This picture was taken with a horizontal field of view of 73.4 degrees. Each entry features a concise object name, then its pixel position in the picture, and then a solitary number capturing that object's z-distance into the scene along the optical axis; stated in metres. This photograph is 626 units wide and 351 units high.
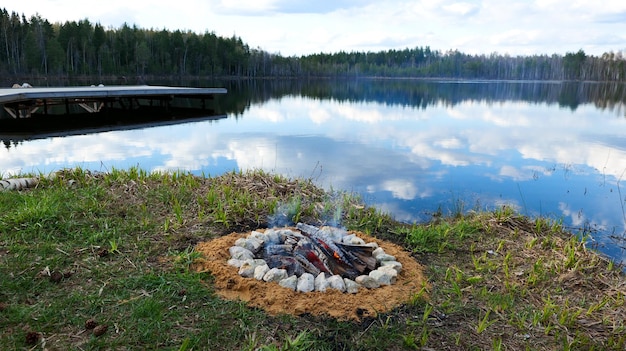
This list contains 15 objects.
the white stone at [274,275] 3.75
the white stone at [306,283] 3.65
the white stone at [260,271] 3.78
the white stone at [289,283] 3.67
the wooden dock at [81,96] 14.67
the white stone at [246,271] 3.83
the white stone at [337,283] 3.70
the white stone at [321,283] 3.67
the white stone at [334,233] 4.71
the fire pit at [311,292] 3.37
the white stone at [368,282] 3.80
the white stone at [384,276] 3.84
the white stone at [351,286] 3.68
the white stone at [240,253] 4.17
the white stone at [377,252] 4.39
